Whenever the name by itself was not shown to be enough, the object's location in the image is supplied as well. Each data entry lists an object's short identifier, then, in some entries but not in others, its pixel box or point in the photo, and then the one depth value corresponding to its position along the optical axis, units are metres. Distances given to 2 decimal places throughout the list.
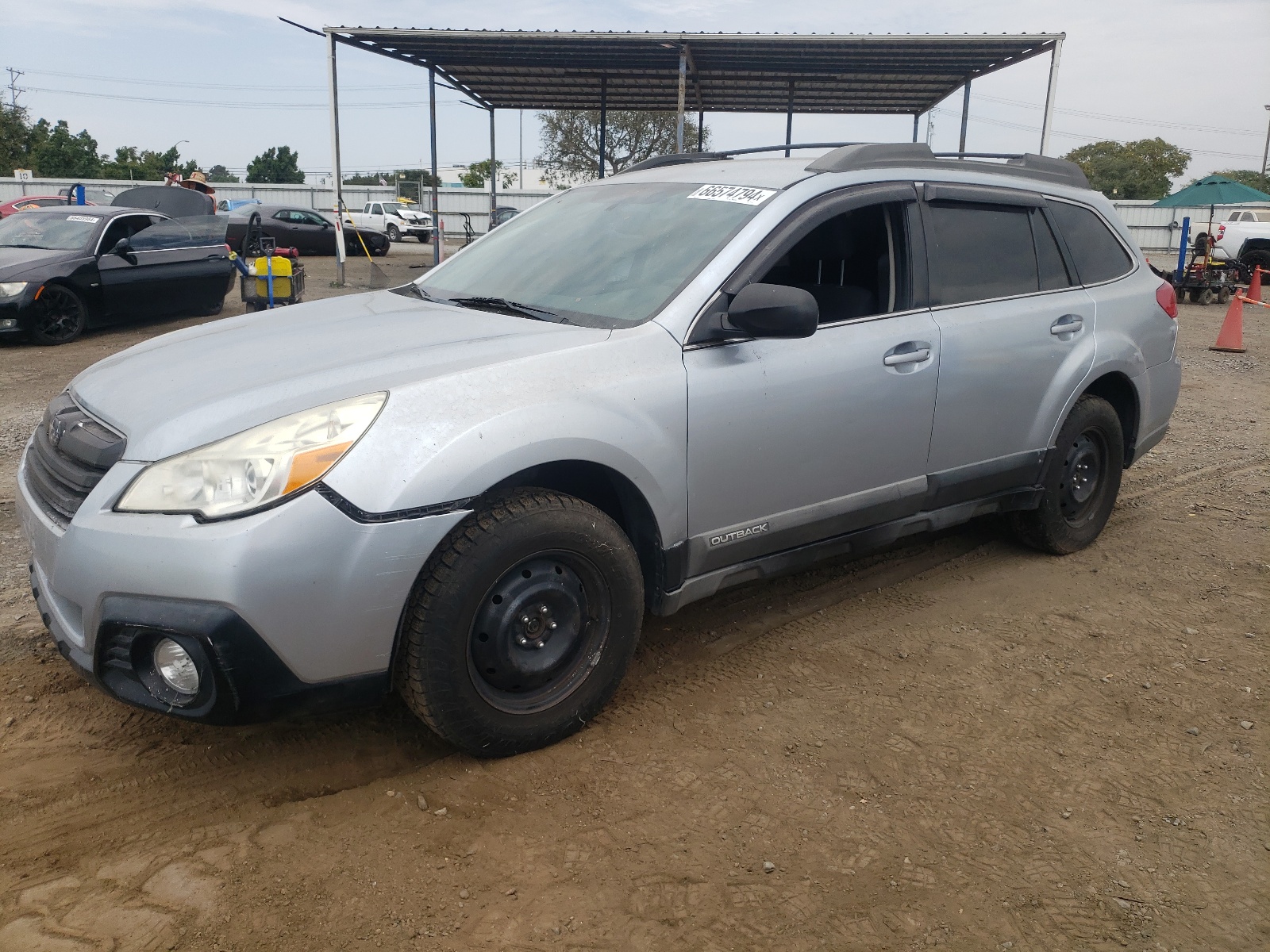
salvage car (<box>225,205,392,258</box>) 26.25
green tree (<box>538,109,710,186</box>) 46.00
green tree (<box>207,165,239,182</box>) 77.98
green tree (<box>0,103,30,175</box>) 51.88
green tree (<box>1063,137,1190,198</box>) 65.00
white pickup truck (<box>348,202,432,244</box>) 35.72
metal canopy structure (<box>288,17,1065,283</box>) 15.23
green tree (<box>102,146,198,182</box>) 57.47
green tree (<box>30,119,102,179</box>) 52.50
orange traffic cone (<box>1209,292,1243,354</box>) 12.30
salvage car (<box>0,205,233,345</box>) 10.19
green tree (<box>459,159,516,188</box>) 75.25
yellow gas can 11.04
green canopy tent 19.09
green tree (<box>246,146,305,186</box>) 66.94
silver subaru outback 2.30
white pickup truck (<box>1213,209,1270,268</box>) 22.12
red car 20.62
